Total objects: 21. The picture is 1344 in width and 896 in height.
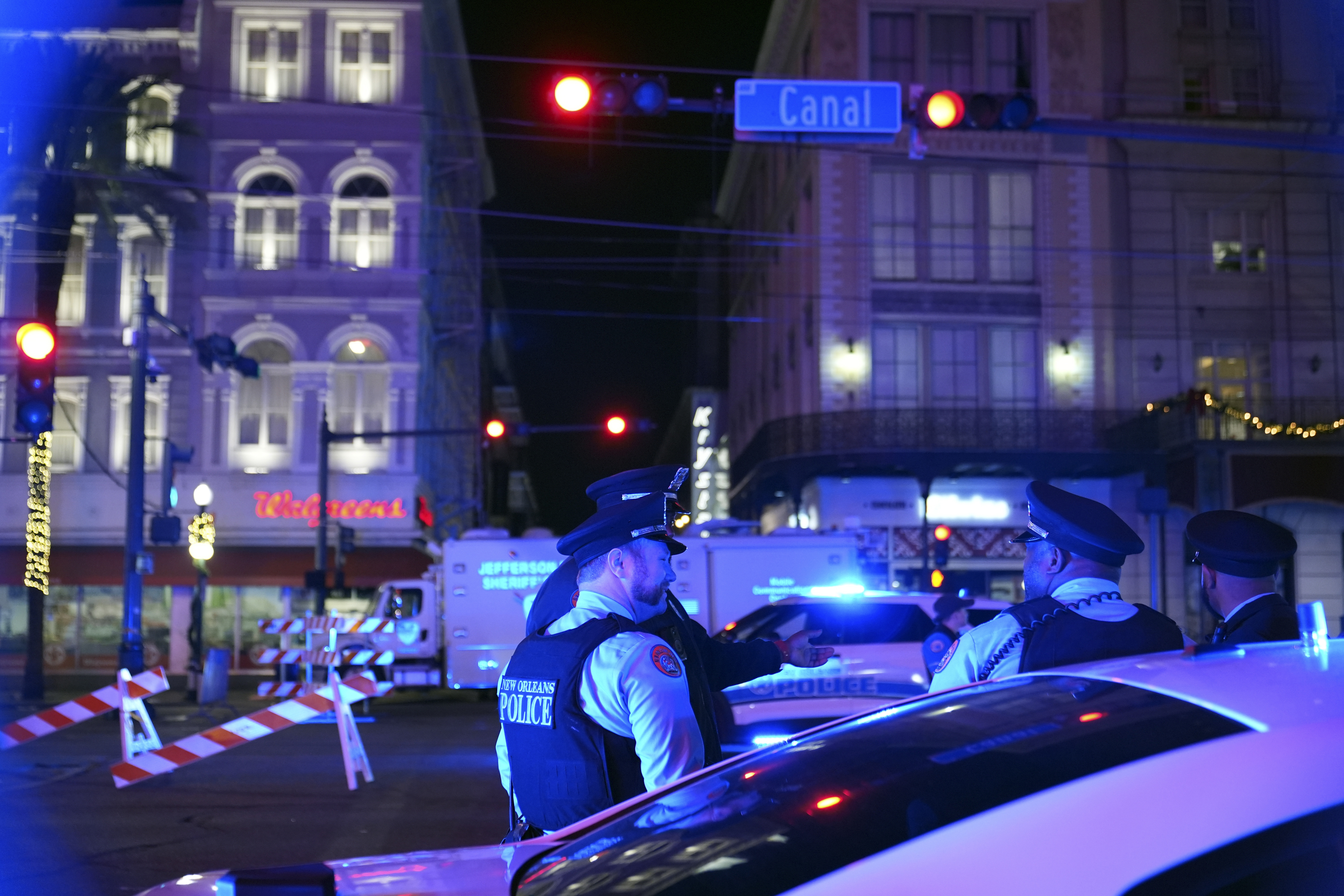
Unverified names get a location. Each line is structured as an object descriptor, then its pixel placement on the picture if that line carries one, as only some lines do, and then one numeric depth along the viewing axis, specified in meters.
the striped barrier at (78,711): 12.56
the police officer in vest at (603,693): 3.49
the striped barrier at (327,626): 20.89
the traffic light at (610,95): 11.72
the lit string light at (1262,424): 31.53
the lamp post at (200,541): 26.25
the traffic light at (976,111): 11.88
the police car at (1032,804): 1.94
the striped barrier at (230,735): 11.33
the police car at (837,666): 11.02
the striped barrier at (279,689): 17.36
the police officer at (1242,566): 5.43
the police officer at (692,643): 4.02
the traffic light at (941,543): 23.48
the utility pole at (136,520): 19.61
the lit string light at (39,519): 25.55
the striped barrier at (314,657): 19.67
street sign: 11.60
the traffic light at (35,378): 13.75
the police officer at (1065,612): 3.86
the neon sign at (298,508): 34.38
